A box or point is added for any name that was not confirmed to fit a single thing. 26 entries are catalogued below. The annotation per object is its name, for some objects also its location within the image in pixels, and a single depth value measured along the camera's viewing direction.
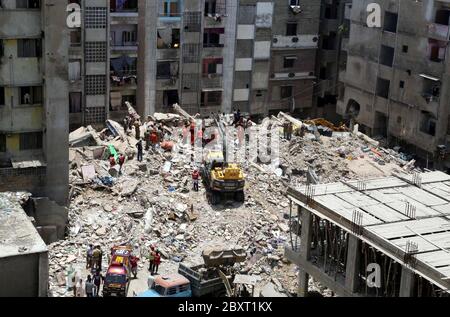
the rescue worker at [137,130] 54.81
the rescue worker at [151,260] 42.50
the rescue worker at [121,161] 50.59
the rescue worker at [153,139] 53.25
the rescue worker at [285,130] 58.28
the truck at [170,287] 38.88
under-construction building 34.62
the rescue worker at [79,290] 40.09
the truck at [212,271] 39.91
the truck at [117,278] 39.88
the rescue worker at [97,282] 40.31
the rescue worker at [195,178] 49.56
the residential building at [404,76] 63.22
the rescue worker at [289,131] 58.03
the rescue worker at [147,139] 53.21
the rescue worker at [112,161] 50.47
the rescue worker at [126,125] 58.36
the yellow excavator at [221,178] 47.88
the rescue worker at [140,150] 51.19
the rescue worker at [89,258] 42.50
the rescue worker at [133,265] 42.31
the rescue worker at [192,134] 54.72
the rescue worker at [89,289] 39.75
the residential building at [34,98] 45.22
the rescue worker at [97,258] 42.12
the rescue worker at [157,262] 42.47
